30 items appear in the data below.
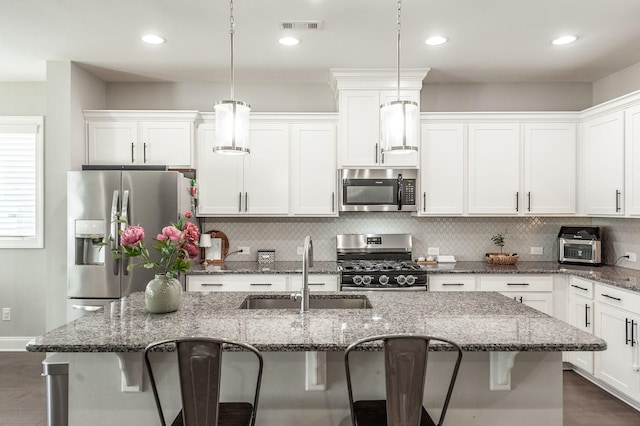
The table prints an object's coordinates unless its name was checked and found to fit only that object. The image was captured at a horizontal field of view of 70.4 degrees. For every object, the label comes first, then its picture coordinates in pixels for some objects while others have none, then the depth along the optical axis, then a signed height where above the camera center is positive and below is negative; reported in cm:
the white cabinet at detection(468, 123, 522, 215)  438 +52
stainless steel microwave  434 +25
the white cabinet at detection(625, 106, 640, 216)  358 +46
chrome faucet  227 -30
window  479 +31
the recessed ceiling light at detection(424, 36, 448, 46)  348 +136
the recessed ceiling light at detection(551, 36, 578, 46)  347 +136
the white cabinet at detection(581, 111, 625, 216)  381 +45
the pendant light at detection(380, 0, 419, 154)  214 +42
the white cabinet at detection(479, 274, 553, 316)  407 -64
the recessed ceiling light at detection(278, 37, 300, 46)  348 +135
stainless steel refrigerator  379 -6
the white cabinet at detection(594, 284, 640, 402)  325 -92
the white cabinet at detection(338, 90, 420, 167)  429 +81
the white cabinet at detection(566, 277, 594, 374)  372 -80
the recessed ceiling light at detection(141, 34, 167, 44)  347 +136
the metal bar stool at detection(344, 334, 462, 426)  160 -56
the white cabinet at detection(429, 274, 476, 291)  407 -60
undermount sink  272 -53
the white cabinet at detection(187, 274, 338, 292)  408 -61
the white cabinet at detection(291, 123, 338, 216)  439 +48
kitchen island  203 -75
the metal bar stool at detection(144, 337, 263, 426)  158 -56
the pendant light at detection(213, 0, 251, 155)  214 +42
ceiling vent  319 +135
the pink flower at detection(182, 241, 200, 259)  223 -17
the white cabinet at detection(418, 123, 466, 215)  438 +47
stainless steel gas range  397 -47
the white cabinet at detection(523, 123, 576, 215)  438 +47
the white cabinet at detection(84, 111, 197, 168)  432 +70
